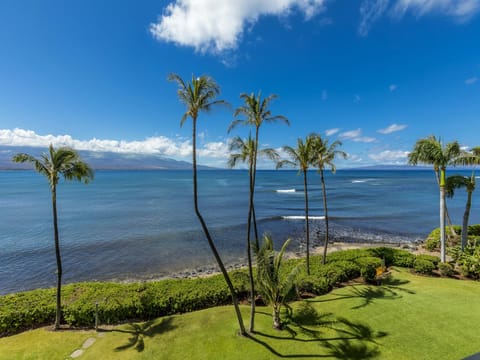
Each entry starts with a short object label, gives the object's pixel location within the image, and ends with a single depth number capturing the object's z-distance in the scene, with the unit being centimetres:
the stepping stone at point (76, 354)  824
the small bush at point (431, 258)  1608
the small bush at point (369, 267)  1430
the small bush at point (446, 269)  1485
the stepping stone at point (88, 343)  879
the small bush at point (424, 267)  1516
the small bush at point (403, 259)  1614
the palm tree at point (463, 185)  1636
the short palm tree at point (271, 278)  956
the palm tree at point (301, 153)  1351
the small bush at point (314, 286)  1292
